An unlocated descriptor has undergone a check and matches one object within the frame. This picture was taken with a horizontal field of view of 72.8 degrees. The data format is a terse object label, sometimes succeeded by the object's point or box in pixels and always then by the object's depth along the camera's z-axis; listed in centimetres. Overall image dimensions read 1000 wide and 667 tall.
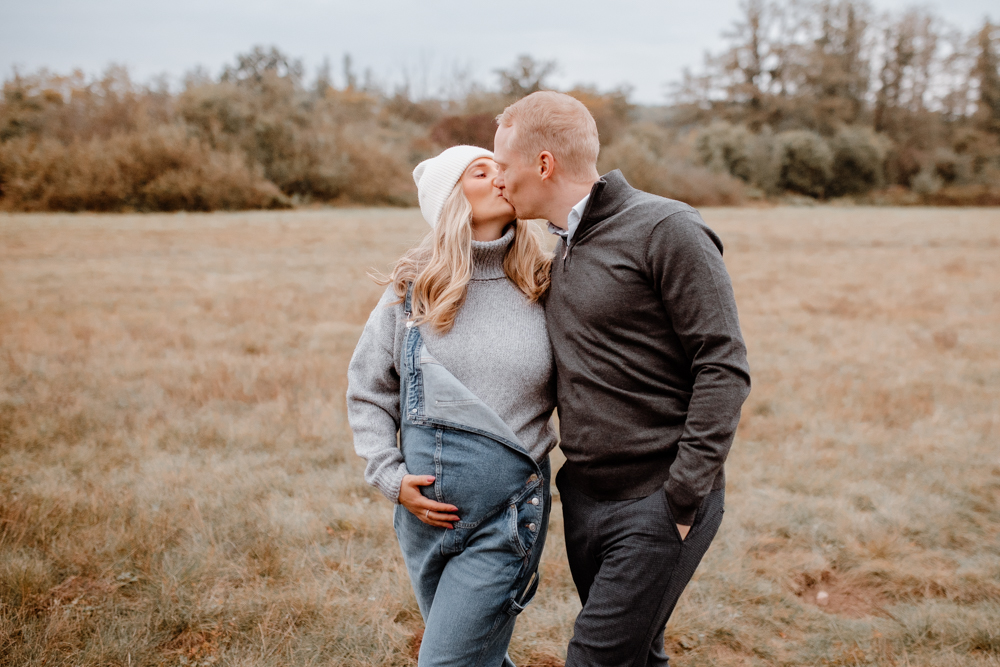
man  180
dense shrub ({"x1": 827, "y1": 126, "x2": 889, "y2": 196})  4844
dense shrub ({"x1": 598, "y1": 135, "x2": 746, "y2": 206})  4175
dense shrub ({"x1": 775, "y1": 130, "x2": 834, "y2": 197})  4728
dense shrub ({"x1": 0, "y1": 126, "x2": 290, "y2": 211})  2859
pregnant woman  204
